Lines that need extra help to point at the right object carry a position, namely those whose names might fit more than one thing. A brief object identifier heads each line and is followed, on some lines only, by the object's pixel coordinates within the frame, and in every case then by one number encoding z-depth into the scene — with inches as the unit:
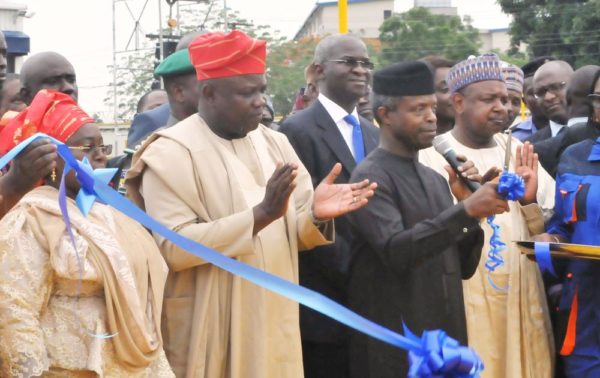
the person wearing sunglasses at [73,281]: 178.9
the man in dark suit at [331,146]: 248.5
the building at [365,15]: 3385.8
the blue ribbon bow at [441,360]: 166.4
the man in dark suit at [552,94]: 340.8
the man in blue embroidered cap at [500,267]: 252.1
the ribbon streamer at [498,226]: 211.0
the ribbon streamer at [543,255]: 235.1
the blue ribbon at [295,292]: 159.9
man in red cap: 211.3
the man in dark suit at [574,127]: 291.6
